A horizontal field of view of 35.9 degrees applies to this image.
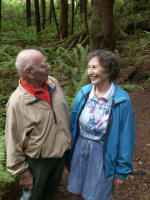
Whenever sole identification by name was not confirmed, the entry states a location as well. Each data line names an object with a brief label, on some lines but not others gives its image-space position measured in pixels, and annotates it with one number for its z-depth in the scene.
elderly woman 2.18
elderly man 2.01
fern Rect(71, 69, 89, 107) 4.85
